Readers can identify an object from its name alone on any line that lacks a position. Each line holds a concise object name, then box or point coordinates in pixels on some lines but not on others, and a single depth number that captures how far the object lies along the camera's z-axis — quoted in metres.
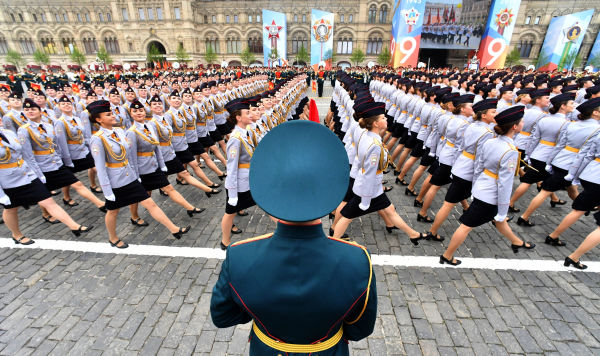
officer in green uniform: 1.05
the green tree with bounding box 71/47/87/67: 47.32
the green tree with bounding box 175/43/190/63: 47.82
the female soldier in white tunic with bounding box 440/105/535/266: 3.42
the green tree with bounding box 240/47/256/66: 51.31
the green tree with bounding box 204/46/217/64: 50.93
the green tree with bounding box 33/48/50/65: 48.19
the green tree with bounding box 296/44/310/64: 50.28
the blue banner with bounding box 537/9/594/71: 38.03
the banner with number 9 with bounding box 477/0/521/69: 37.12
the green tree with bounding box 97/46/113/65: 46.54
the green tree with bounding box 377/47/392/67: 50.05
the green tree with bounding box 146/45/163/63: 47.28
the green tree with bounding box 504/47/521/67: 44.94
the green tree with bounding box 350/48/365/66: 50.50
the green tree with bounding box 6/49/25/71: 48.24
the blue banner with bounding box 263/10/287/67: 46.25
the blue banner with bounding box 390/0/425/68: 35.25
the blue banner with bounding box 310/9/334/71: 44.23
